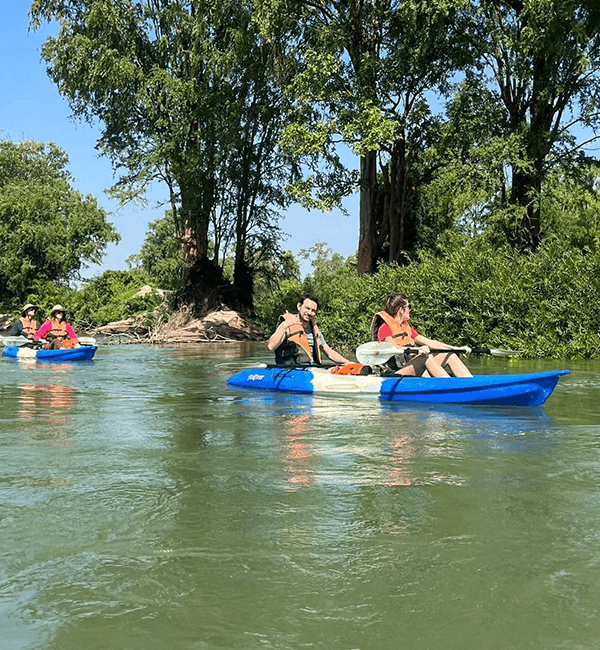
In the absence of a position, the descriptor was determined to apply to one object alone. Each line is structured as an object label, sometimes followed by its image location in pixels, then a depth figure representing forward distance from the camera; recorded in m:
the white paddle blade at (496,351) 12.03
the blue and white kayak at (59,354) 18.73
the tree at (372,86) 22.77
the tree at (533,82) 20.48
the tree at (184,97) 29.91
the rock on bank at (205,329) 30.48
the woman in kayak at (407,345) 10.85
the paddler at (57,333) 19.83
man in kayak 11.87
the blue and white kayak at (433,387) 10.05
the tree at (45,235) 45.59
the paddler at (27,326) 20.89
